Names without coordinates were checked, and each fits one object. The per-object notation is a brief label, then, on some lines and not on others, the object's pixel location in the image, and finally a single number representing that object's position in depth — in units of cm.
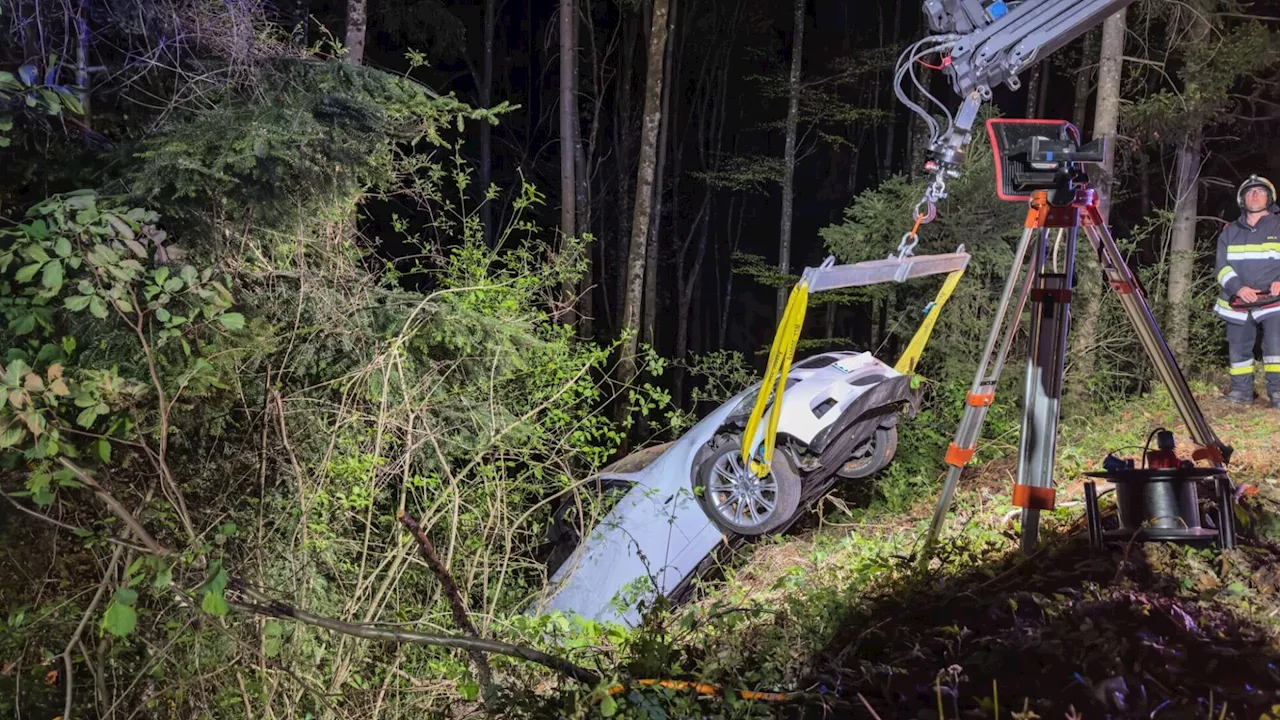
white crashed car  467
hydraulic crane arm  272
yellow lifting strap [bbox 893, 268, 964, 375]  418
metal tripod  254
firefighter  613
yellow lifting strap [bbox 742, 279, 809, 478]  323
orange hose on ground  196
